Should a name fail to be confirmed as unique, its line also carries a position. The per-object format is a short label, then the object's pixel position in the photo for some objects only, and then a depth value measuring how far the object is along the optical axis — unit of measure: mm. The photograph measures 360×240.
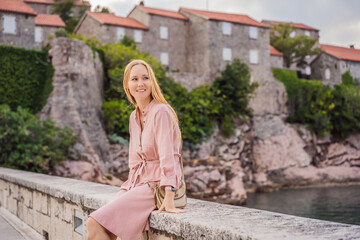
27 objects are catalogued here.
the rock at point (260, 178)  29825
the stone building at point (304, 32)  42875
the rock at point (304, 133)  33500
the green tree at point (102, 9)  45000
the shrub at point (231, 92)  28953
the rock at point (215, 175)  21014
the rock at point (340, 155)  34406
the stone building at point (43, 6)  45125
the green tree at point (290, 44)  39188
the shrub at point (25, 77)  19078
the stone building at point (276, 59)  38250
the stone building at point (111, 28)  31953
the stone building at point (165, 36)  33469
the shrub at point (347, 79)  39531
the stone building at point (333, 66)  39969
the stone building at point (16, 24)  27842
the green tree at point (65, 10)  44119
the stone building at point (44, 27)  35319
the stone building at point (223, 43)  32562
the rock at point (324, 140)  34188
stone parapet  2314
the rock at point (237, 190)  21328
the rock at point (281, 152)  31328
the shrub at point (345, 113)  35000
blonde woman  2918
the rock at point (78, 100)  18578
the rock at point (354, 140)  36094
